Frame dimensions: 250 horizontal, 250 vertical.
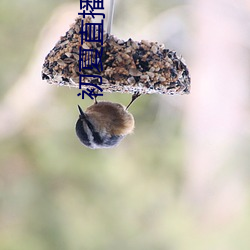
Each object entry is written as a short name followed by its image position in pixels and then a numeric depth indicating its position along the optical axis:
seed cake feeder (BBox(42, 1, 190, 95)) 5.23
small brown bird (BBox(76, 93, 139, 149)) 5.34
